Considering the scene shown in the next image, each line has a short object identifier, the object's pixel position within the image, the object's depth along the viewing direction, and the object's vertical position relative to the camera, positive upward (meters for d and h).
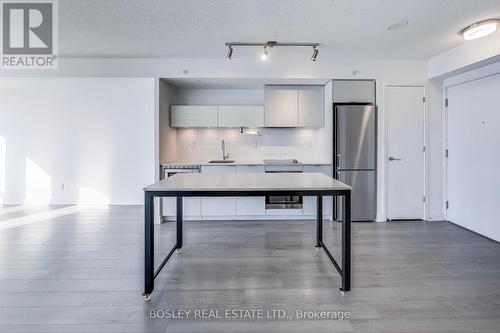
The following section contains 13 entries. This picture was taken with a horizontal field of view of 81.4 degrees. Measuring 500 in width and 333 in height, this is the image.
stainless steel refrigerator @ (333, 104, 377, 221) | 4.46 +0.20
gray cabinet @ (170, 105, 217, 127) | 4.95 +0.88
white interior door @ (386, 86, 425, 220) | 4.54 +0.26
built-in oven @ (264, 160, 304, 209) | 4.61 -0.52
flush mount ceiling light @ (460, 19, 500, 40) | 3.04 +1.46
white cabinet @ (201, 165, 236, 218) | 4.66 -0.64
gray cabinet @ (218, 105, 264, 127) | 4.95 +0.87
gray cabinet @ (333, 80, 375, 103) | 4.54 +1.17
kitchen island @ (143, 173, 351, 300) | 2.24 -0.21
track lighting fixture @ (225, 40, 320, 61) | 3.66 +1.57
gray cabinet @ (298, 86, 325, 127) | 4.89 +1.04
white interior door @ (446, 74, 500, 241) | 3.71 +0.13
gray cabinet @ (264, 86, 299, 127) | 4.89 +1.01
